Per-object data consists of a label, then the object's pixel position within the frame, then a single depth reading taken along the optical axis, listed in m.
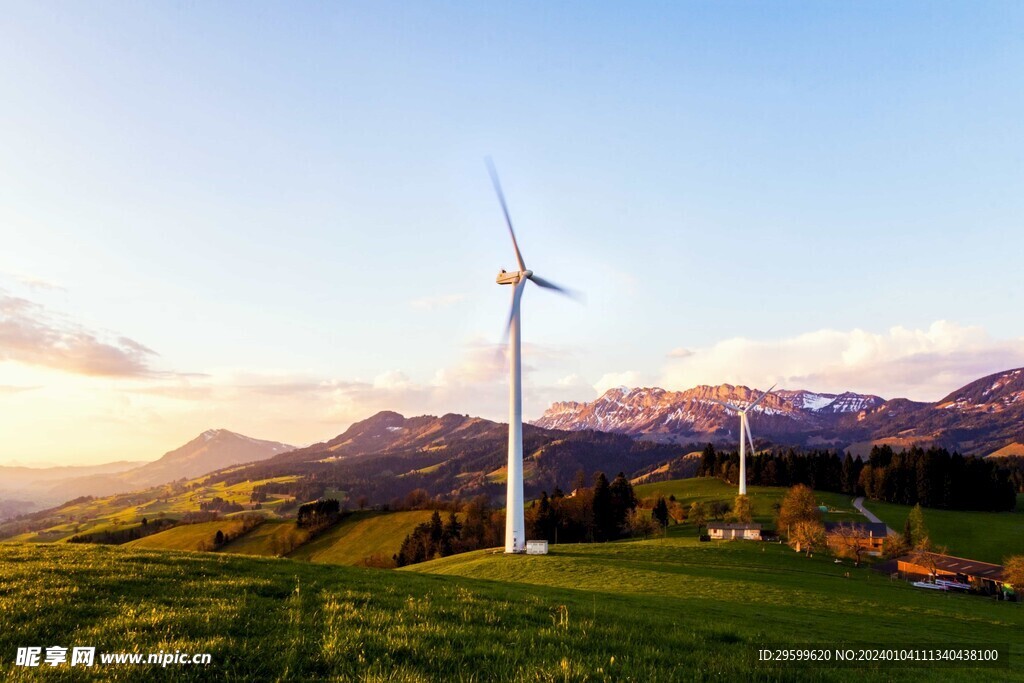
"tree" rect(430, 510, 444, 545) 146.12
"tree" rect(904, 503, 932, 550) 107.88
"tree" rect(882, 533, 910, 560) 112.59
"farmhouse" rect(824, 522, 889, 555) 105.94
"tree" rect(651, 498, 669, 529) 143.00
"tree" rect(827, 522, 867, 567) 104.12
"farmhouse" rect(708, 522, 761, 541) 132.38
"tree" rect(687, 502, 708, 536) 151.24
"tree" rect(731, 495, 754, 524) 134.00
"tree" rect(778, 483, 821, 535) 120.62
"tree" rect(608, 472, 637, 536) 144.50
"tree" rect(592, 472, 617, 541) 141.50
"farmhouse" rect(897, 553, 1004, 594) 97.12
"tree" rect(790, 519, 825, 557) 108.38
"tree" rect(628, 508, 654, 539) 139.50
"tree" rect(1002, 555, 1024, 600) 88.09
